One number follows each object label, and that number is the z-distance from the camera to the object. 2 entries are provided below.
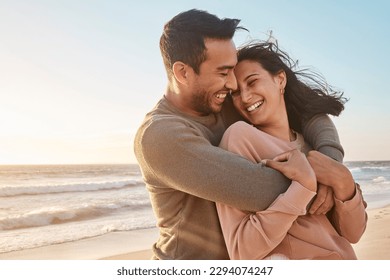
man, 1.47
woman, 1.43
